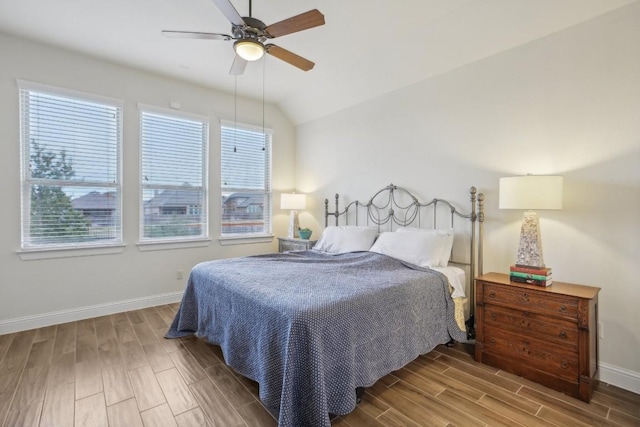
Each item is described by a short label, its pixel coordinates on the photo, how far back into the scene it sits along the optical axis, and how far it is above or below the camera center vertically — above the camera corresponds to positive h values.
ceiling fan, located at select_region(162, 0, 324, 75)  2.03 +1.31
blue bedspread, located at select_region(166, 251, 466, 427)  1.62 -0.74
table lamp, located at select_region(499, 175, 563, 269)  2.20 +0.10
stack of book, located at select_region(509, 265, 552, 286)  2.27 -0.46
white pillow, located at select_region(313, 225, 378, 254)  3.55 -0.32
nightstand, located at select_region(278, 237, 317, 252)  4.30 -0.47
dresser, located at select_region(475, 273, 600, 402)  2.02 -0.85
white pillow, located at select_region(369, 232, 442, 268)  2.83 -0.34
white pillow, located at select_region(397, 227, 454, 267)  2.88 -0.28
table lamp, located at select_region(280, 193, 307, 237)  4.67 +0.11
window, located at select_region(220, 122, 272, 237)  4.57 +0.50
